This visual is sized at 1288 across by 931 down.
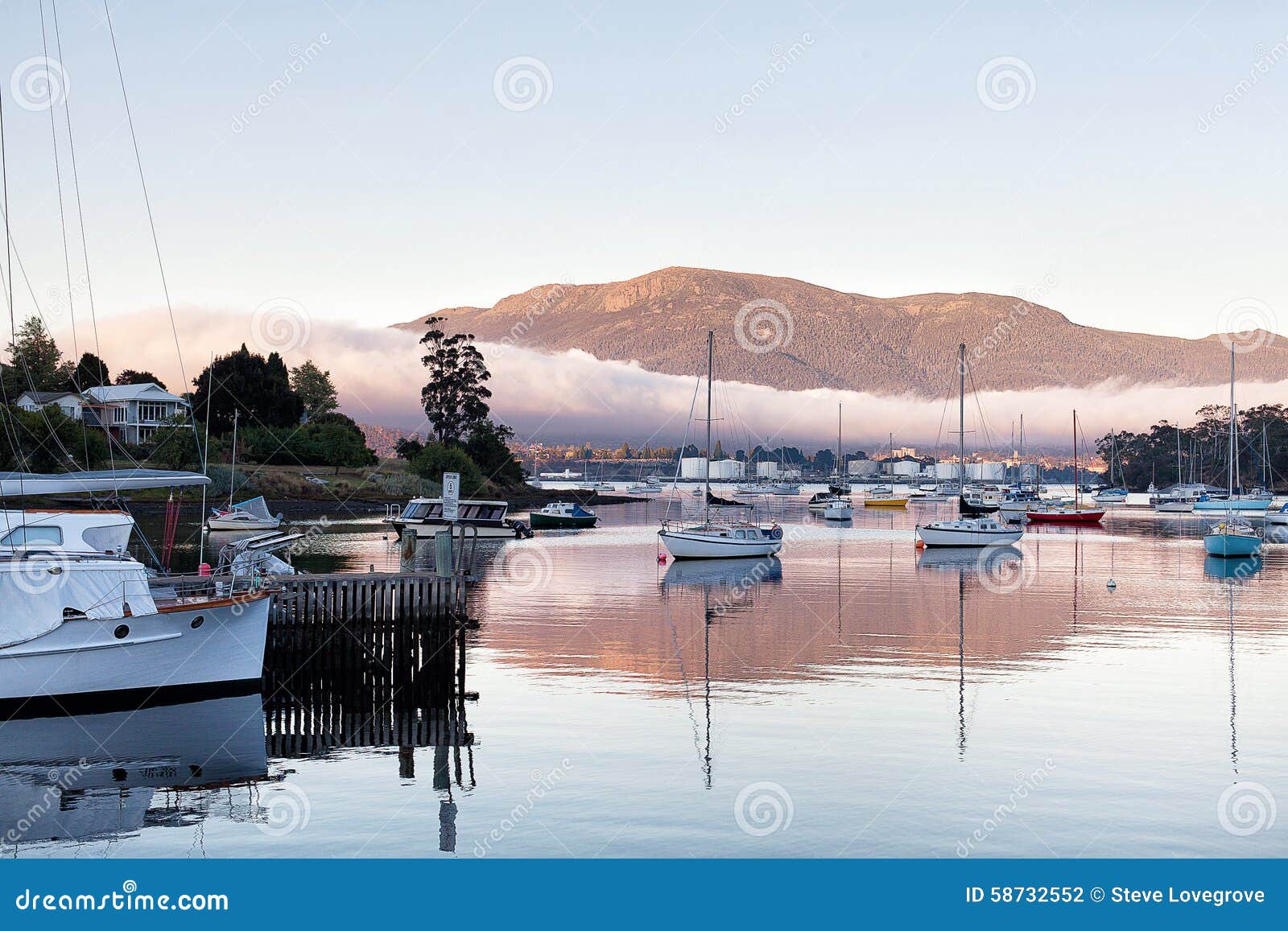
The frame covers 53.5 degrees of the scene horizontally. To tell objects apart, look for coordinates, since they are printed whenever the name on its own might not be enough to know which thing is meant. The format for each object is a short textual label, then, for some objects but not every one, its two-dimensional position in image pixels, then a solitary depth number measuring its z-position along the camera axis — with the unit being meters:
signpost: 50.25
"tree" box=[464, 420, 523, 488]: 159.62
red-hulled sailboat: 123.88
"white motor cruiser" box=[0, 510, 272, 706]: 24.64
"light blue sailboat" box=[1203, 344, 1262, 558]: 72.62
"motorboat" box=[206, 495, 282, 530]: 81.19
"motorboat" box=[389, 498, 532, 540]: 92.38
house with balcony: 137.00
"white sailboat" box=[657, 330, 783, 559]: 69.88
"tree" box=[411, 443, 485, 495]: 141.38
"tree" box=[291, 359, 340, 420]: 165.62
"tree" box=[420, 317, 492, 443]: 164.00
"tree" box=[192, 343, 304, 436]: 139.50
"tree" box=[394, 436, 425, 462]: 154.00
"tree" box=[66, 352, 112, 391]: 148.75
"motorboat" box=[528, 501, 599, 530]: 111.00
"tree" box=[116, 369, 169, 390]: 164.00
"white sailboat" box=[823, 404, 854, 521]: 125.50
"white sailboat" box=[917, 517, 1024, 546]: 83.31
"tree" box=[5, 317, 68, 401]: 136.62
